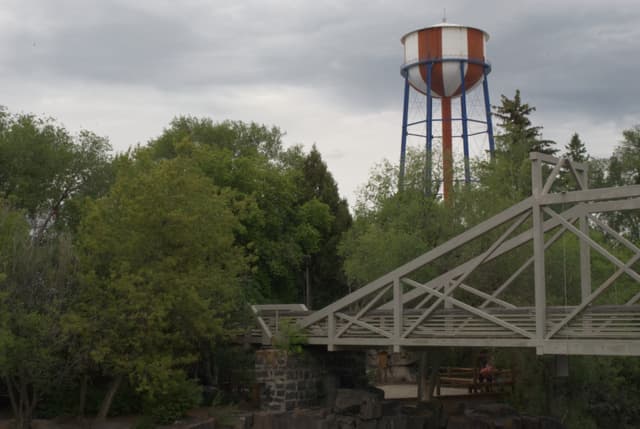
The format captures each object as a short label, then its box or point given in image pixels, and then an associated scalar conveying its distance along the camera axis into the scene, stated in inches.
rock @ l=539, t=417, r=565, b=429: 1058.7
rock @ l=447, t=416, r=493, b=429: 1035.1
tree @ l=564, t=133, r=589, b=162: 2153.1
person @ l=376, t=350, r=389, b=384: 1683.1
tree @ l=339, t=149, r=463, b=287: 1242.0
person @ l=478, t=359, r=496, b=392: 1365.7
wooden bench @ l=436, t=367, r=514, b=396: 1360.7
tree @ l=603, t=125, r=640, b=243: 1775.3
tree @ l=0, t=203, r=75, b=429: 928.3
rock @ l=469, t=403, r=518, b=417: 1071.0
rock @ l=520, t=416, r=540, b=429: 1045.7
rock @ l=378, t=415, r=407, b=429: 1058.7
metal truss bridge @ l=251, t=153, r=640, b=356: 879.1
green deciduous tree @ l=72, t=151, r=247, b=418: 977.5
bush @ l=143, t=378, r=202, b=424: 1020.5
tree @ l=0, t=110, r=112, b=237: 1478.8
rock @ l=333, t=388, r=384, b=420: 1059.9
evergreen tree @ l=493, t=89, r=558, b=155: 1883.6
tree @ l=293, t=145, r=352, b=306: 1993.1
